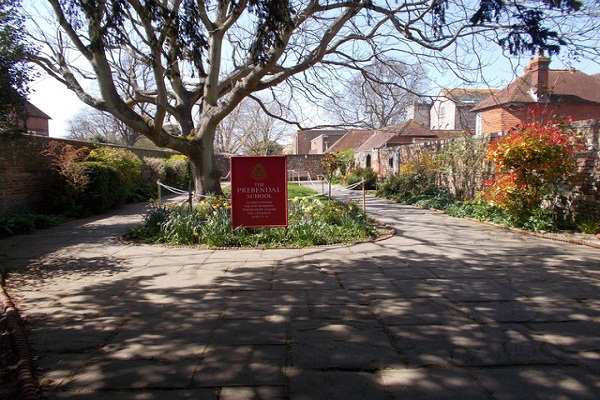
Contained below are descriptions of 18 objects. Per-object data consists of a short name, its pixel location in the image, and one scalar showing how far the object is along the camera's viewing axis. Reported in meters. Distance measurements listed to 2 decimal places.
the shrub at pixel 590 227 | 7.91
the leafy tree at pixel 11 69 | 7.51
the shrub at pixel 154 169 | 20.52
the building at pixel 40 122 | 32.06
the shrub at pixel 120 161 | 13.72
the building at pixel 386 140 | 25.36
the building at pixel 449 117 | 33.95
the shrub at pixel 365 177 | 23.45
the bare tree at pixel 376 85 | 13.32
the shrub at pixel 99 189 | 12.20
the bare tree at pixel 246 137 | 49.34
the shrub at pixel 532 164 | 8.34
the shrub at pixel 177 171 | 22.17
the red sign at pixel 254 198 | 7.87
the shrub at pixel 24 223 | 8.88
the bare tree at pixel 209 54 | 5.46
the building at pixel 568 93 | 18.45
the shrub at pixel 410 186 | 15.52
